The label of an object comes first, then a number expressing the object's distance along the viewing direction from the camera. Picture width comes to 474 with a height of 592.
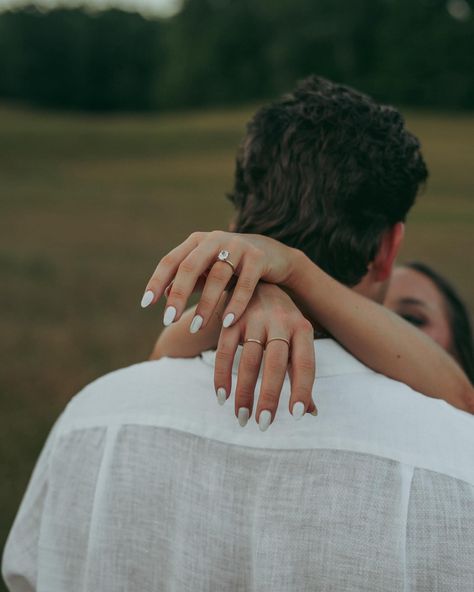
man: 1.28
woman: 1.17
